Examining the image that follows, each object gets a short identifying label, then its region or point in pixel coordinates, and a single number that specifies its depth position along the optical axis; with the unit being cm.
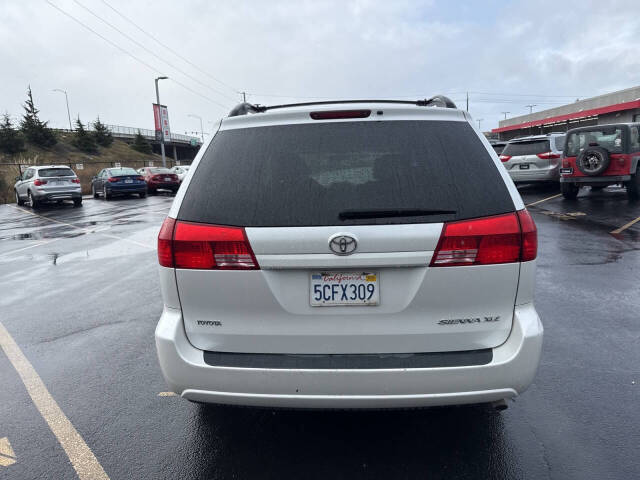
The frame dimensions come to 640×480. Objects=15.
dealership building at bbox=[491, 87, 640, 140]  3853
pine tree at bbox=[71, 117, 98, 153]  7053
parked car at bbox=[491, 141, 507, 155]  2534
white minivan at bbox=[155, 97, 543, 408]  224
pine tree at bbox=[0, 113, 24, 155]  5700
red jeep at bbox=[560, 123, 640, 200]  1305
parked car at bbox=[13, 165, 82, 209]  2044
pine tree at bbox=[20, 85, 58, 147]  6341
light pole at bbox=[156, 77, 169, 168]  4182
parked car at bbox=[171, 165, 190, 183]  3112
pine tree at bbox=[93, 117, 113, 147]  7656
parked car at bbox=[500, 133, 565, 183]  1605
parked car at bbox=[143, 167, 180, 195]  2712
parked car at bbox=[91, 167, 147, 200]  2485
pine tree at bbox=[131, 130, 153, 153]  8654
